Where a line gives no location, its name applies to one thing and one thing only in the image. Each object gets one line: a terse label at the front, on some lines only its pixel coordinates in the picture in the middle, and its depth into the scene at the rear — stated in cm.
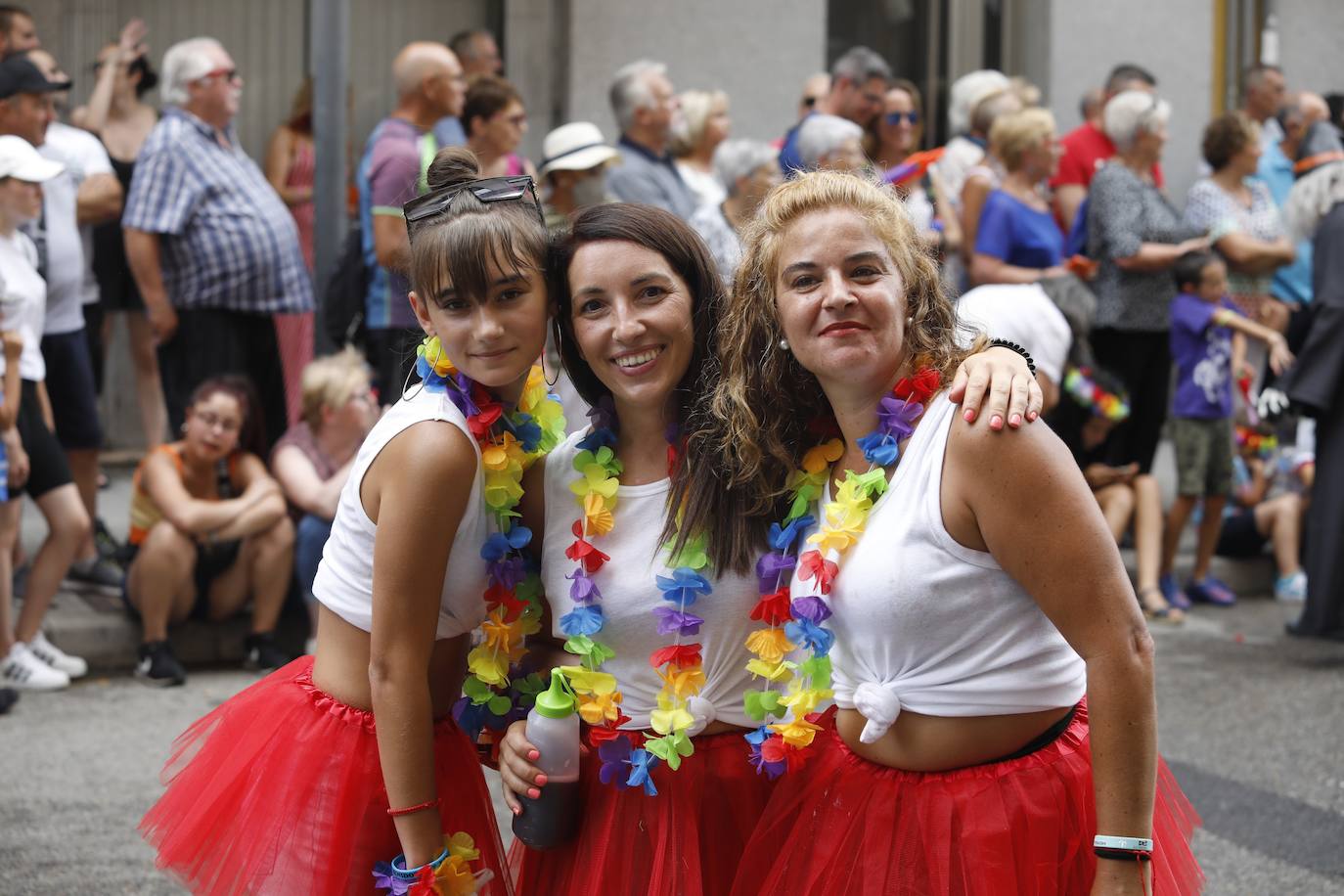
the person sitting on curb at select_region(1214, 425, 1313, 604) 806
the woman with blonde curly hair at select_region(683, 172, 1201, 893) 227
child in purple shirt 754
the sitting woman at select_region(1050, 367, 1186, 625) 718
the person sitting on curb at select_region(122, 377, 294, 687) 613
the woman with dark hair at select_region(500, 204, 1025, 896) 265
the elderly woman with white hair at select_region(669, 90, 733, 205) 796
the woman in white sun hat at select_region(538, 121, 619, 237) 665
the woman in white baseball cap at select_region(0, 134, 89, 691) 582
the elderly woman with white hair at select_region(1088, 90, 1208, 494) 764
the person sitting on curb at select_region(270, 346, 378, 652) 628
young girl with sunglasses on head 260
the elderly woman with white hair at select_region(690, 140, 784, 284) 677
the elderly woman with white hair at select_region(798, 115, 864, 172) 672
